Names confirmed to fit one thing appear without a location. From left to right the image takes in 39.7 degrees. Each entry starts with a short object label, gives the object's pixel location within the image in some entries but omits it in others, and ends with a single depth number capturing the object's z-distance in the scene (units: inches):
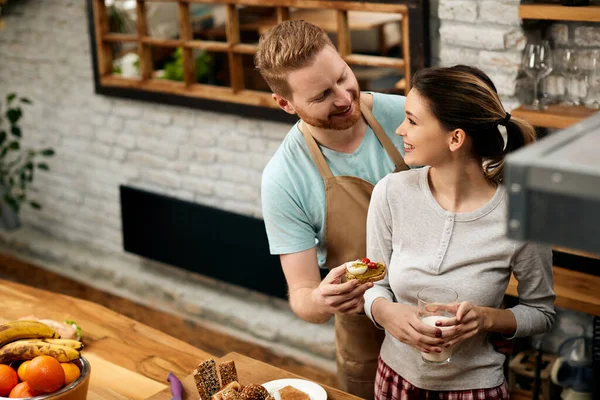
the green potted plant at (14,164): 207.3
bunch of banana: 79.5
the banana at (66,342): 83.8
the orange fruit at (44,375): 73.3
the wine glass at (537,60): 122.0
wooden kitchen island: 85.6
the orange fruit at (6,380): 76.4
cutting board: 81.1
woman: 78.9
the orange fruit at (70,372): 76.2
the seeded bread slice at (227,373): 79.1
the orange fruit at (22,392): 74.2
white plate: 78.8
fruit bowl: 73.6
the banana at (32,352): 79.3
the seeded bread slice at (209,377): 77.9
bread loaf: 74.0
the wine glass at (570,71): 121.7
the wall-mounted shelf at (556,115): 118.8
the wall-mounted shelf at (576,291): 118.6
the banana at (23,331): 83.4
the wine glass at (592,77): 119.0
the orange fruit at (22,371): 76.9
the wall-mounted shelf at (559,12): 113.2
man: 88.4
